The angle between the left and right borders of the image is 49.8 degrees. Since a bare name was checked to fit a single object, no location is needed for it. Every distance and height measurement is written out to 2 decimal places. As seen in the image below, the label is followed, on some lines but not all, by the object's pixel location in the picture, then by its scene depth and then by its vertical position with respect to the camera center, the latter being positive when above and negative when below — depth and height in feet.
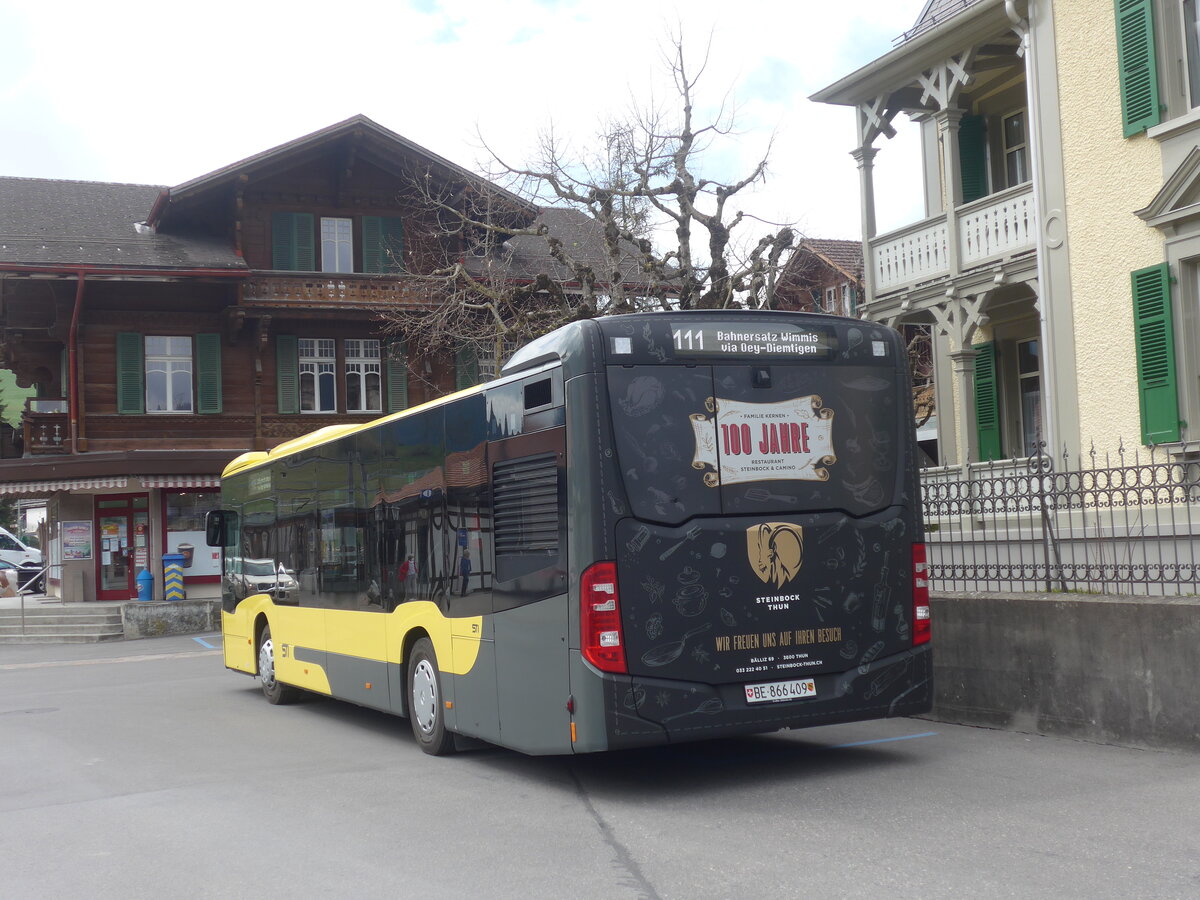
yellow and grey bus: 25.90 -0.47
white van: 156.41 -2.03
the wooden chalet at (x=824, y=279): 130.52 +23.89
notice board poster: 102.89 -0.29
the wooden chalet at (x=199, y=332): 99.76 +16.30
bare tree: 72.64 +15.63
